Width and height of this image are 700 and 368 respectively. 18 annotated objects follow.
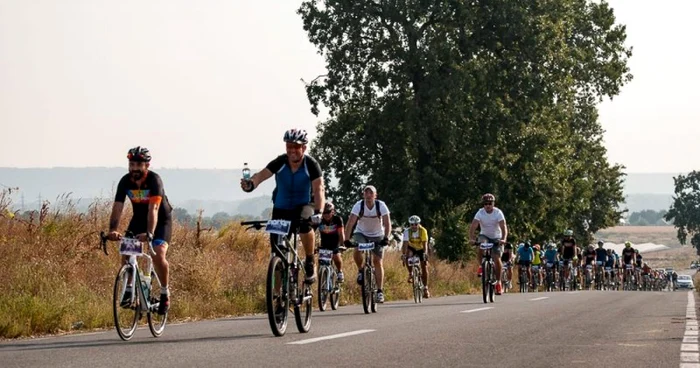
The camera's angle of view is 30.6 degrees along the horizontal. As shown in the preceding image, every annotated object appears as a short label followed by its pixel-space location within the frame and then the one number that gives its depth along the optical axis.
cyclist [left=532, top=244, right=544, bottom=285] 43.04
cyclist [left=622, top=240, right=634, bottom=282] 52.51
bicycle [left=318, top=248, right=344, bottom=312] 19.89
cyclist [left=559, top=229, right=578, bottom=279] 43.22
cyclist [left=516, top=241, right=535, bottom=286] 41.50
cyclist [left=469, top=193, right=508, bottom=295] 24.11
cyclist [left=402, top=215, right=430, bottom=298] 26.83
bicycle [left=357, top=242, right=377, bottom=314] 18.97
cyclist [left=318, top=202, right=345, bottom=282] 20.39
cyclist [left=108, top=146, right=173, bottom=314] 12.98
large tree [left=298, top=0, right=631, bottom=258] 45.09
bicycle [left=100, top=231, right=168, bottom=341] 12.98
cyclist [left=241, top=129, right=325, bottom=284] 13.23
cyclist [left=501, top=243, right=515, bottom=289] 33.61
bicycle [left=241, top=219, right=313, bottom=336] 12.87
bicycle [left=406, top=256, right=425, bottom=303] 25.88
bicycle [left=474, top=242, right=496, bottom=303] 23.67
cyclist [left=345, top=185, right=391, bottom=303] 20.03
